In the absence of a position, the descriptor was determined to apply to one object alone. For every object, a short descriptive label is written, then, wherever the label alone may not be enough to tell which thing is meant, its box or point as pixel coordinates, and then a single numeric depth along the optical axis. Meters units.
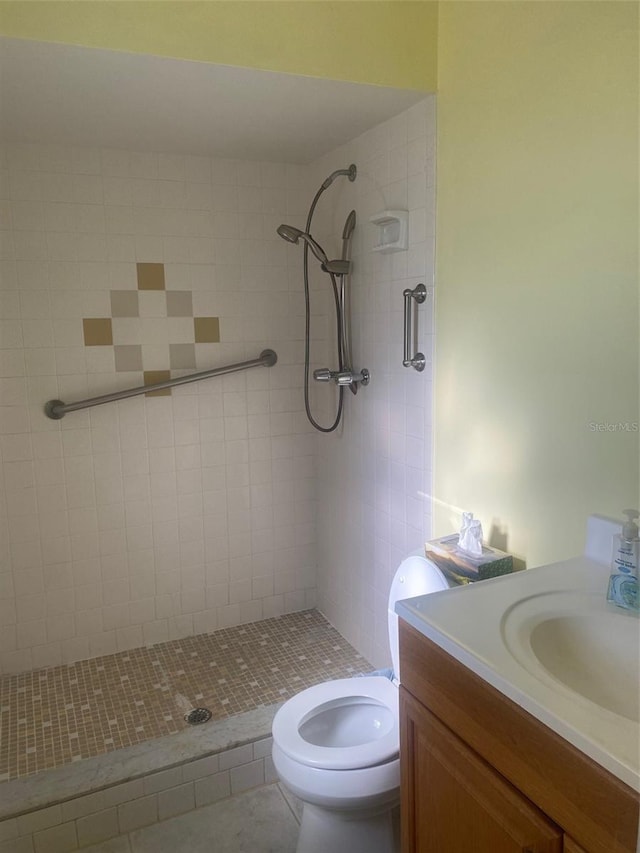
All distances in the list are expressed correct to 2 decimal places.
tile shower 2.32
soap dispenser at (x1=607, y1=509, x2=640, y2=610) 1.22
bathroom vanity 0.87
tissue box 1.62
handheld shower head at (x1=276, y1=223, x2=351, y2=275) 2.35
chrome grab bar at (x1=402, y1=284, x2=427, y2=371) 2.01
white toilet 1.53
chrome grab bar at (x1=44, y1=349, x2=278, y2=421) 2.41
